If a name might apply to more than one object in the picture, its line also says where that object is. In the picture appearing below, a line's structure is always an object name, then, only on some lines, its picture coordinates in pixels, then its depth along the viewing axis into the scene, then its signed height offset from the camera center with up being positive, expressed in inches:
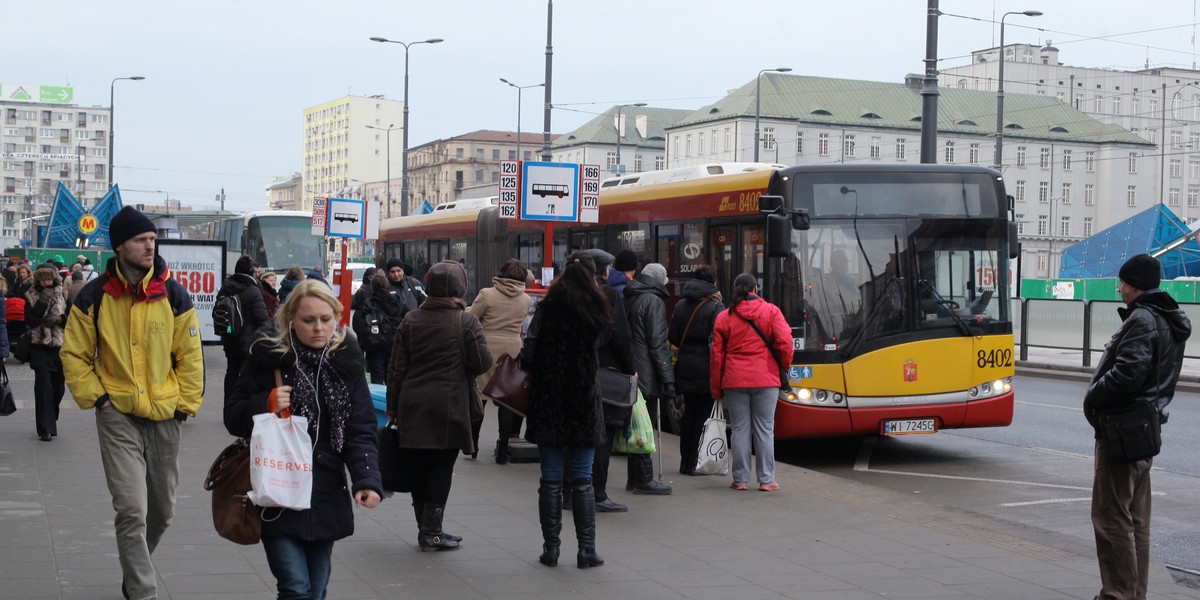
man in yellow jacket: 217.5 -18.7
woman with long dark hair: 271.0 -27.1
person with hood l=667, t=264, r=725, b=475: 396.8 -19.5
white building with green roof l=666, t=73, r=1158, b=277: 4143.7 +469.4
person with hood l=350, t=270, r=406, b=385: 537.6 -22.8
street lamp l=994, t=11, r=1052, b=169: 1301.7 +185.3
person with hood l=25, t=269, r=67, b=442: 448.1 -33.5
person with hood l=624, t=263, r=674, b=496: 358.6 -16.7
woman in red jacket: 384.8 -28.2
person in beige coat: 398.3 -12.2
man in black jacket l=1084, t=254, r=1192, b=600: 239.5 -22.0
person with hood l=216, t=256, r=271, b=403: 476.4 -15.3
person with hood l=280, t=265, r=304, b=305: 603.8 -6.7
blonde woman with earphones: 177.0 -21.4
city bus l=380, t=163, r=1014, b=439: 453.7 -5.5
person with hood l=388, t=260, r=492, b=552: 270.8 -22.3
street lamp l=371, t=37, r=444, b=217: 1706.4 +117.1
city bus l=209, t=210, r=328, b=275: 1310.3 +25.7
